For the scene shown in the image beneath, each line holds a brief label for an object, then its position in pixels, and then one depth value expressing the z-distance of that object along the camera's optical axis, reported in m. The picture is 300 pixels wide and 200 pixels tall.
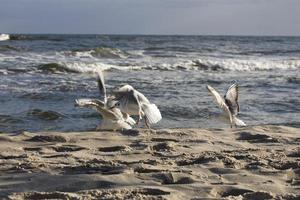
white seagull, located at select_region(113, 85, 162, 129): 6.81
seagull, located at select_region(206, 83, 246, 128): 7.59
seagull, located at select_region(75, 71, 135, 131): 7.04
